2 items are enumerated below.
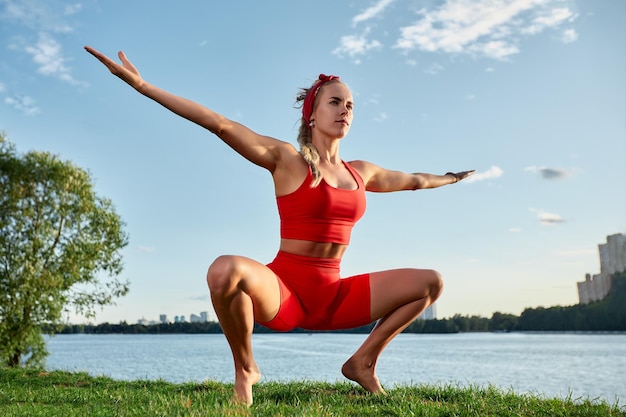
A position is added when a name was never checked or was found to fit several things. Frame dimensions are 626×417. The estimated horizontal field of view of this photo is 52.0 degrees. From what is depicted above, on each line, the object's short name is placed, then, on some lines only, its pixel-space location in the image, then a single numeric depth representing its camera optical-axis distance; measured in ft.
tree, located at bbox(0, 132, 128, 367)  52.11
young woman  13.55
